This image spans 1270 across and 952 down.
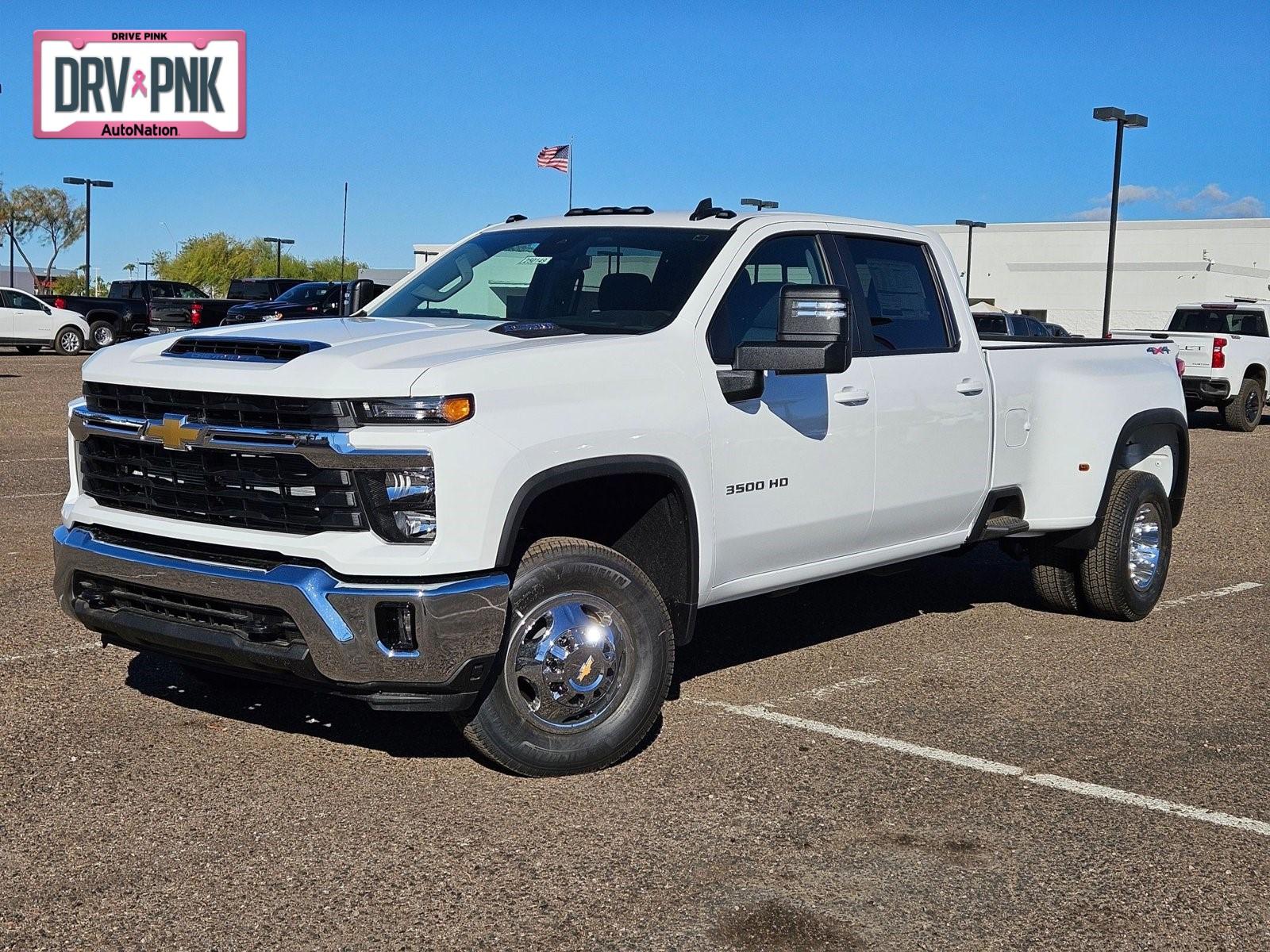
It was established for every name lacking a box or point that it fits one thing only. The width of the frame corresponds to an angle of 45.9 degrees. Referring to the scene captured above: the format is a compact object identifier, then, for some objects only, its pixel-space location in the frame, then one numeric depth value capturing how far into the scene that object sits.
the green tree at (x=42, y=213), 96.00
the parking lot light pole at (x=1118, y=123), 32.53
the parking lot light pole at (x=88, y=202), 55.34
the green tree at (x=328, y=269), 115.56
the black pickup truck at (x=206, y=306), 33.94
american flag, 29.52
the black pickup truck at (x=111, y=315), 36.06
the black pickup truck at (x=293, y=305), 28.64
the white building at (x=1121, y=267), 65.00
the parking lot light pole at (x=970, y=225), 62.00
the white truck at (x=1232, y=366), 21.86
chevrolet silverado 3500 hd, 4.57
